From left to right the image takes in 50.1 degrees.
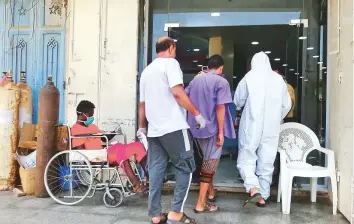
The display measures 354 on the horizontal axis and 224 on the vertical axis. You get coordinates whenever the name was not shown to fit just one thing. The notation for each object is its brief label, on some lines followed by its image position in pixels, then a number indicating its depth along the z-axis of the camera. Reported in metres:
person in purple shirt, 4.09
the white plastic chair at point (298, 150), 4.29
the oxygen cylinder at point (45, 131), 4.75
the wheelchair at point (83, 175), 4.36
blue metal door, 5.76
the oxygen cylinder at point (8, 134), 5.12
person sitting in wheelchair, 4.30
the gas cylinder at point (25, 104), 5.37
